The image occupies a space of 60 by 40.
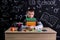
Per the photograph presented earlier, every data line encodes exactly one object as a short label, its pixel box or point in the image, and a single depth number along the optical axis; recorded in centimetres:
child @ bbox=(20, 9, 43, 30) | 246
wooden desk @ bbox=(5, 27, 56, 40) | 207
